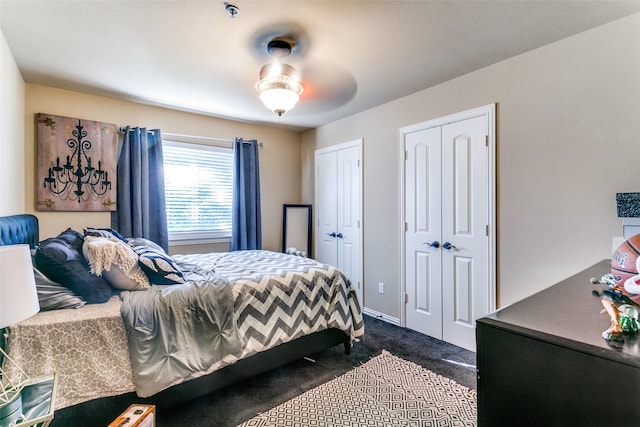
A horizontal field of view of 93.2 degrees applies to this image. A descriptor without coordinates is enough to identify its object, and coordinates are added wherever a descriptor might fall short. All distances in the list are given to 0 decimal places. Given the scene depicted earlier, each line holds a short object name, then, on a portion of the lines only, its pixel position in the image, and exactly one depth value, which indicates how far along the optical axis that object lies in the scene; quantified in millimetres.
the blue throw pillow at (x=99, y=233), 2345
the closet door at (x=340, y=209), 3951
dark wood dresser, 667
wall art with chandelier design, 2930
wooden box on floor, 1315
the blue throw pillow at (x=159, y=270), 2068
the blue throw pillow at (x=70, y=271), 1677
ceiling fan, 2133
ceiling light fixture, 2361
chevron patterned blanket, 1812
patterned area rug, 1873
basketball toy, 1008
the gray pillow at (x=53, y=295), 1639
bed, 1584
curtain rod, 3366
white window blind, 3754
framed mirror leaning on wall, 4641
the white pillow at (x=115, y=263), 1848
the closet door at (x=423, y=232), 3070
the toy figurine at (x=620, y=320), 757
